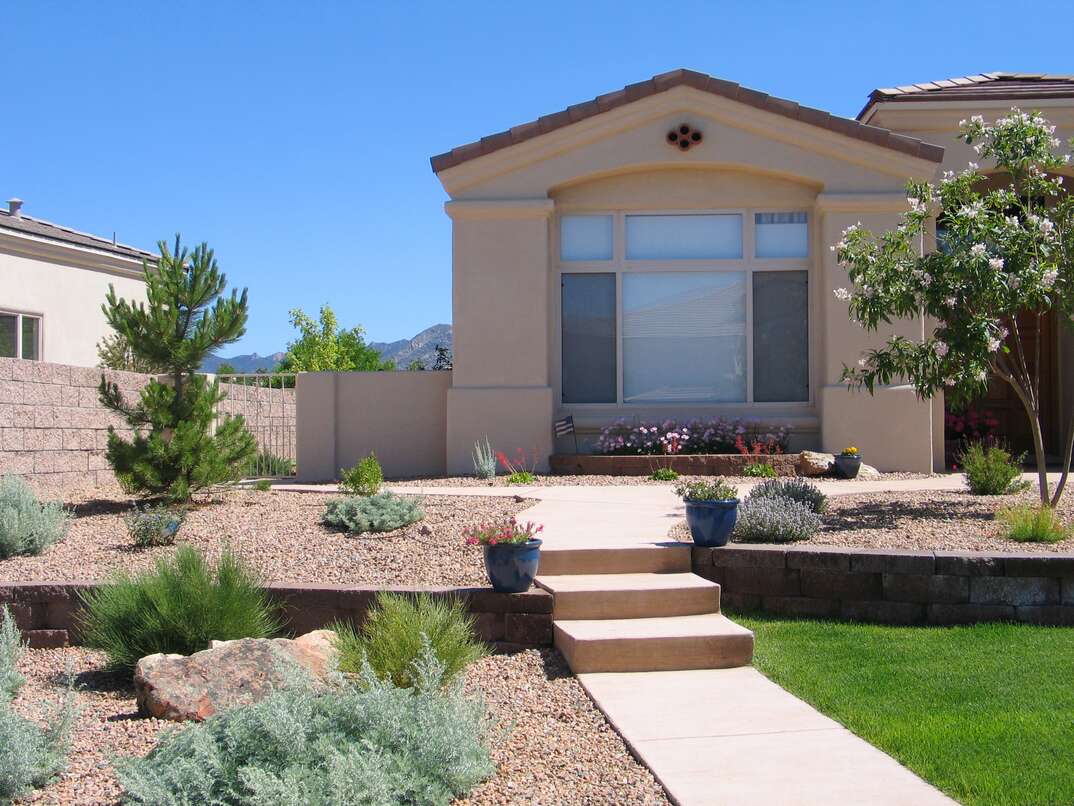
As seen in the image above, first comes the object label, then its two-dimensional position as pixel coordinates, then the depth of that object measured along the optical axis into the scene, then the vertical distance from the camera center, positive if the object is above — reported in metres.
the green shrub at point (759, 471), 12.48 -0.74
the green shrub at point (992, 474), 10.23 -0.64
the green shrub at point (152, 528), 8.59 -0.96
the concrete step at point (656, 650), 6.21 -1.43
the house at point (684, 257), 13.74 +2.06
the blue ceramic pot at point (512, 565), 6.64 -0.98
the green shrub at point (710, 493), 7.61 -0.61
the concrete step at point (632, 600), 6.83 -1.24
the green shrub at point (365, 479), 9.77 -0.63
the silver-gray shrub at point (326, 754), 3.81 -1.32
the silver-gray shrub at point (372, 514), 8.71 -0.87
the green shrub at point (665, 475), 12.68 -0.79
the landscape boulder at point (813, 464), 12.77 -0.67
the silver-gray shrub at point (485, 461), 13.19 -0.64
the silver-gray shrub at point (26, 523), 8.45 -0.91
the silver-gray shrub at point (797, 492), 8.87 -0.70
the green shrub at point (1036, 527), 7.81 -0.89
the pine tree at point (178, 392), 10.27 +0.19
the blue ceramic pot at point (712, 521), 7.43 -0.79
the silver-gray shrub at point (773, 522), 7.81 -0.85
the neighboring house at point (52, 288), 17.94 +2.22
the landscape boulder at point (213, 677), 5.39 -1.39
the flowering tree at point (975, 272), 8.59 +1.14
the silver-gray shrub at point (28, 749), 4.32 -1.43
